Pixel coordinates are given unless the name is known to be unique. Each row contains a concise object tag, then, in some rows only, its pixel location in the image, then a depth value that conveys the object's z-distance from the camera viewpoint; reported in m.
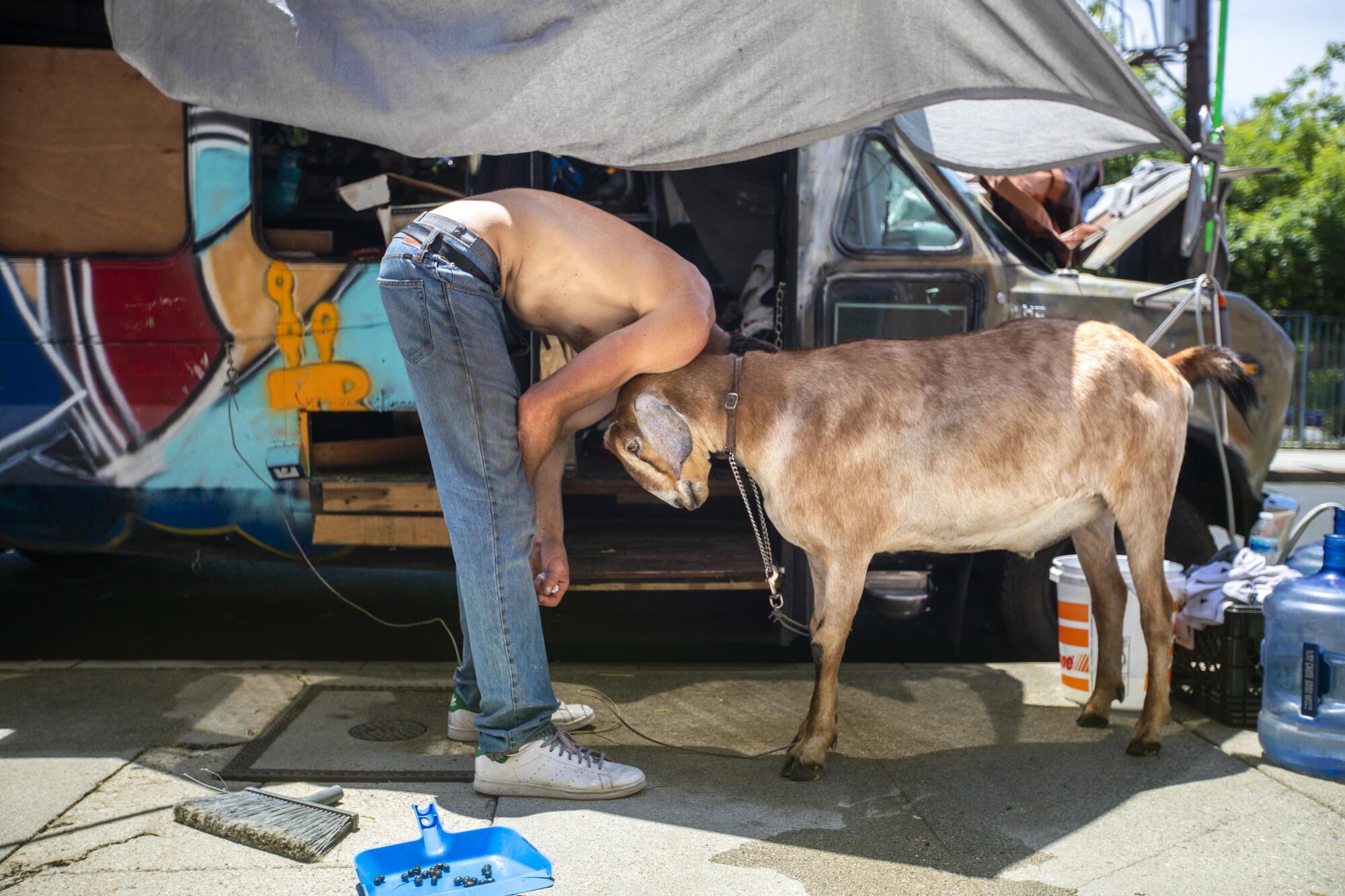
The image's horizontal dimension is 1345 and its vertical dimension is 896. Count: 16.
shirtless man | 3.19
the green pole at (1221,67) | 5.41
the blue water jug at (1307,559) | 4.25
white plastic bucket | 4.32
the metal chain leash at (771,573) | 3.85
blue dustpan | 2.68
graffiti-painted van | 4.77
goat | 3.61
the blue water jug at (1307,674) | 3.66
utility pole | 10.28
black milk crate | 4.08
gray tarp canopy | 3.49
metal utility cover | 3.56
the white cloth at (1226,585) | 4.13
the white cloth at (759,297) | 5.51
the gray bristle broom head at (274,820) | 2.92
